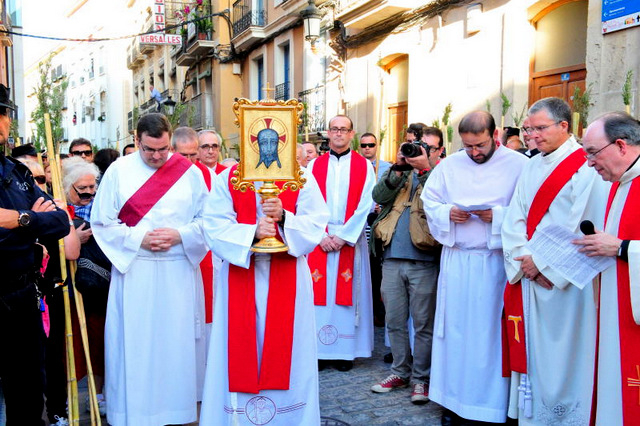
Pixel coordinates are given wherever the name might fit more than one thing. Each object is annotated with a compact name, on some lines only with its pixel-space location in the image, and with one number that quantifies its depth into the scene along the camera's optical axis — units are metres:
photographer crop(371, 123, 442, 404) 4.74
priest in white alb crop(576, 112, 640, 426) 3.03
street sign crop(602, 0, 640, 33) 7.48
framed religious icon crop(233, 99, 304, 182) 3.61
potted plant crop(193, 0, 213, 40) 21.98
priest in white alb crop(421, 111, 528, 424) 4.20
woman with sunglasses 4.17
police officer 2.96
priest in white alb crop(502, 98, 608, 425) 3.66
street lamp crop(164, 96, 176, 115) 16.23
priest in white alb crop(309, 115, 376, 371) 5.59
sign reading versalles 15.11
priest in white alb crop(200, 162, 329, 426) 3.73
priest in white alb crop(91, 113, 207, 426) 4.10
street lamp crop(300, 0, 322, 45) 12.19
